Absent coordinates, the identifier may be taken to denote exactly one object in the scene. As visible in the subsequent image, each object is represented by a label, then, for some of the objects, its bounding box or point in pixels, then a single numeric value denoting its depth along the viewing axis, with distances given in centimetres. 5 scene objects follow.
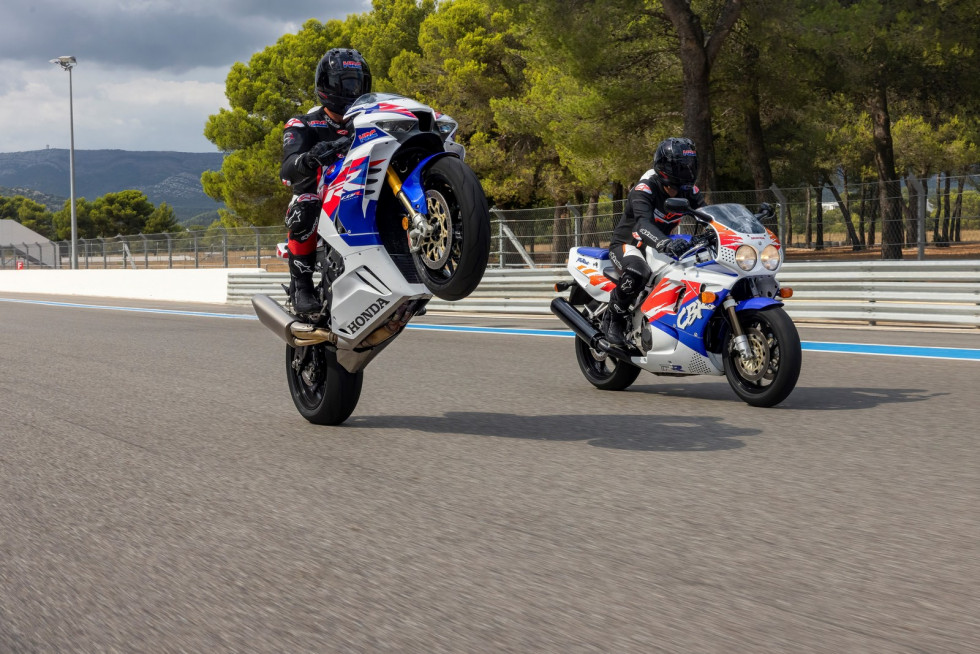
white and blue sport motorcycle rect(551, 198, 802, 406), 664
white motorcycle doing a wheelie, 524
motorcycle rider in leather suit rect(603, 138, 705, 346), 739
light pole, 4116
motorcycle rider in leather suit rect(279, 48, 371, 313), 610
